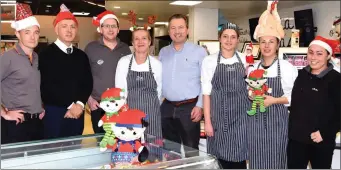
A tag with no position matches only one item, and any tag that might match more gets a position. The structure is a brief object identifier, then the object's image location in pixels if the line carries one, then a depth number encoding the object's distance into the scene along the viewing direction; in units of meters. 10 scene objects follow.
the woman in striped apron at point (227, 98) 2.35
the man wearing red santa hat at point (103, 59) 2.67
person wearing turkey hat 2.25
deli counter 1.43
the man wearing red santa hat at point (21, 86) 2.23
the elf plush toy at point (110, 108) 1.58
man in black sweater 2.39
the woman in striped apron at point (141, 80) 2.44
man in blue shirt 2.59
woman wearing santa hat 2.12
